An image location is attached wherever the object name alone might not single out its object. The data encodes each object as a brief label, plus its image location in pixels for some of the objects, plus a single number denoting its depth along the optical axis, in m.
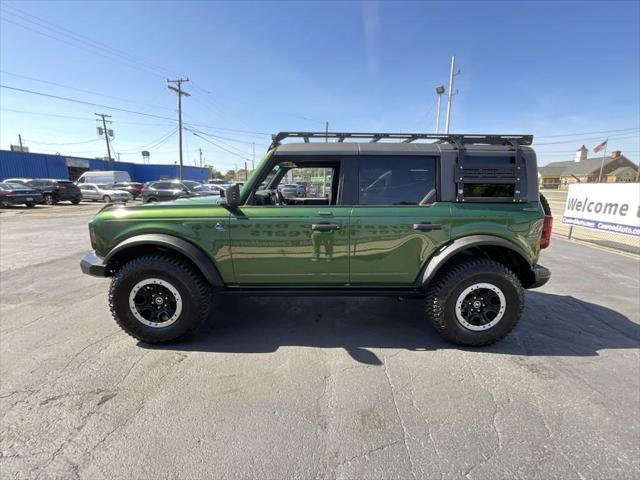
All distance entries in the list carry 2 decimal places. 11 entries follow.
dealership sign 7.08
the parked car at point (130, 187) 25.22
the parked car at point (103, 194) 21.75
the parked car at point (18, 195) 16.20
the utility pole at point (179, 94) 32.51
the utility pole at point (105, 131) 46.73
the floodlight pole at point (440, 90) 24.67
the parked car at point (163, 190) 18.22
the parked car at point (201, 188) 19.58
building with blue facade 29.16
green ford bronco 2.88
